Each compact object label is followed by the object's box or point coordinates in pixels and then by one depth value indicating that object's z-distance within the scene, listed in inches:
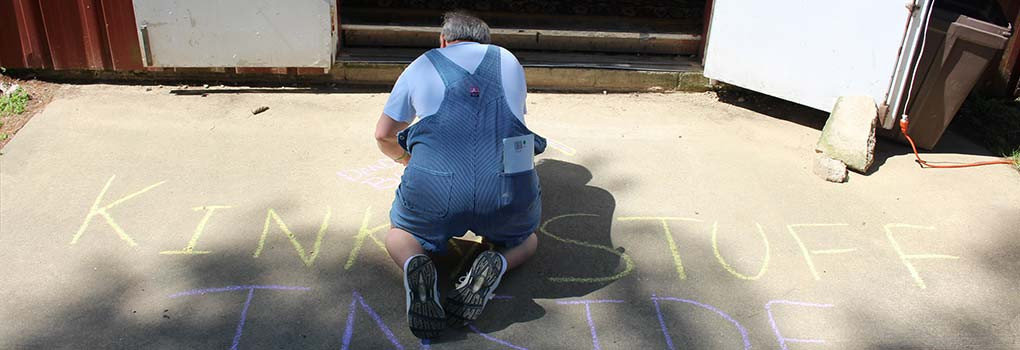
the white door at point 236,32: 213.2
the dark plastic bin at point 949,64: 186.4
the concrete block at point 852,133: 190.7
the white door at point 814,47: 193.0
